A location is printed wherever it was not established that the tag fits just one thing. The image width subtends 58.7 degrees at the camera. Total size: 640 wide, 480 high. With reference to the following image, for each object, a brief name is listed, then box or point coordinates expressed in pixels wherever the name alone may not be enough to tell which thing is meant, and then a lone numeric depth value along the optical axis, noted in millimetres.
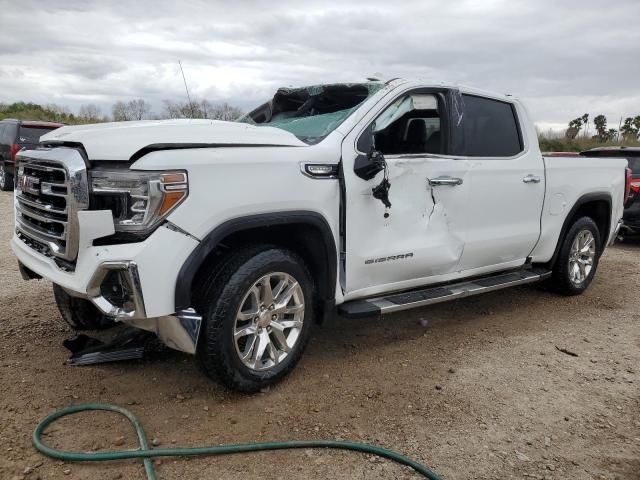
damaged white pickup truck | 2861
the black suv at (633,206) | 8930
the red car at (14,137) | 13227
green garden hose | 2672
